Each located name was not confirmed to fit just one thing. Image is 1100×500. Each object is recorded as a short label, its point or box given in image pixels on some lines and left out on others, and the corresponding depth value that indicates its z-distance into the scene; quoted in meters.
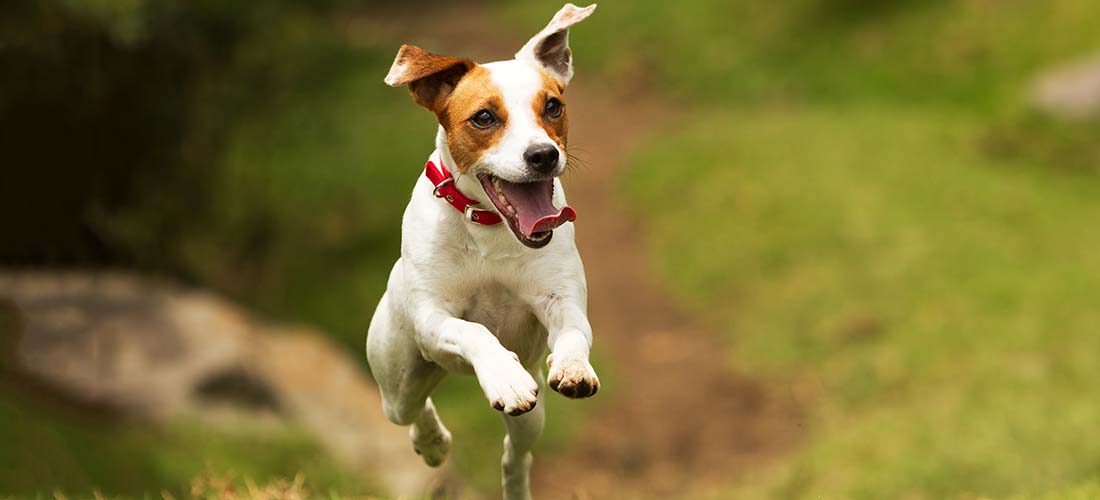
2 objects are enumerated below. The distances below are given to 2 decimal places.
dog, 4.47
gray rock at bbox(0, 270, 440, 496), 10.76
